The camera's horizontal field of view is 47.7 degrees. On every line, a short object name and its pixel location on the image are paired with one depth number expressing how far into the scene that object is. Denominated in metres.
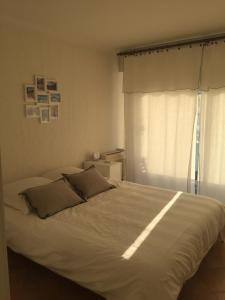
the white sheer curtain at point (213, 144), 3.40
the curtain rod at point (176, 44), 3.26
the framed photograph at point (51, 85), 3.25
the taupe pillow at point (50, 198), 2.40
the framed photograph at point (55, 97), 3.31
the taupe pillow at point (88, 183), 2.87
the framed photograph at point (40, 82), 3.11
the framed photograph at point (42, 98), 3.16
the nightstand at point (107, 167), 3.72
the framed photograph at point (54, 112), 3.34
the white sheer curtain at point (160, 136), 3.69
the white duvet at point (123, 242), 1.64
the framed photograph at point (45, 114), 3.22
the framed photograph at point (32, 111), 3.05
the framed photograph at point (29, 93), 3.01
